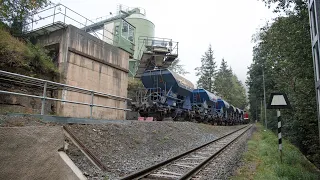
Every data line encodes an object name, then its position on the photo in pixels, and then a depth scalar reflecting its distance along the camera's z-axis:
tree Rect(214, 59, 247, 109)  61.38
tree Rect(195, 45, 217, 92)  60.44
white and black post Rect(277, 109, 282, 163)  9.25
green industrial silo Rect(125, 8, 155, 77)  30.08
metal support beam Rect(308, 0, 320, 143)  6.08
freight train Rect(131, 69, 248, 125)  16.14
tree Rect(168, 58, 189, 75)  51.62
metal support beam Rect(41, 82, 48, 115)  5.74
